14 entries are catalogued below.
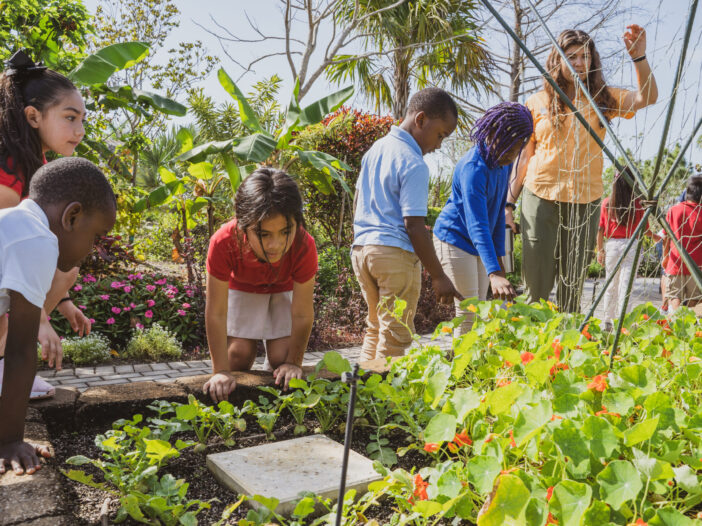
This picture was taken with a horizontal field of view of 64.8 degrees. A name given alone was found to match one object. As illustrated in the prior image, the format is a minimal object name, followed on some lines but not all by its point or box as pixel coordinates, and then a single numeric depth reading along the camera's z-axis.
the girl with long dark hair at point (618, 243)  4.34
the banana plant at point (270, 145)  5.68
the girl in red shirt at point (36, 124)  2.26
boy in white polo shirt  1.40
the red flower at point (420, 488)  1.24
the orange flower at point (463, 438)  1.40
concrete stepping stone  1.50
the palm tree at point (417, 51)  10.34
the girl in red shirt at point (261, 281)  2.22
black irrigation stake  0.80
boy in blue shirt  2.71
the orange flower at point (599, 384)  1.38
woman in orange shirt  2.83
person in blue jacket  2.81
